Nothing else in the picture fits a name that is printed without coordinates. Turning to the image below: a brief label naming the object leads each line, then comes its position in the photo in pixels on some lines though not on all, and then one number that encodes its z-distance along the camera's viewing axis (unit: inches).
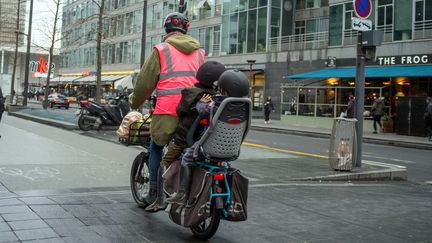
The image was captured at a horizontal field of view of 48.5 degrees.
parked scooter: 674.2
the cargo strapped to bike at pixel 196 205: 159.2
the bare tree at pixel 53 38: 1108.4
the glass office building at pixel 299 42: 1044.5
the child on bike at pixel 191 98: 168.4
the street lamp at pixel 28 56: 1133.7
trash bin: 364.5
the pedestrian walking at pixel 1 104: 473.4
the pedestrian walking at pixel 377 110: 949.2
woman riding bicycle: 181.8
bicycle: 159.5
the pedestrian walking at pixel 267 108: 1259.2
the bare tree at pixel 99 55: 824.2
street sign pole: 384.8
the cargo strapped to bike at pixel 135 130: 212.2
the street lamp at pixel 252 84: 1537.6
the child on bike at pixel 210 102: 160.1
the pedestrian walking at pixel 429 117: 813.2
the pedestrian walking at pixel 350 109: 925.8
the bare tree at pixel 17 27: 1285.7
